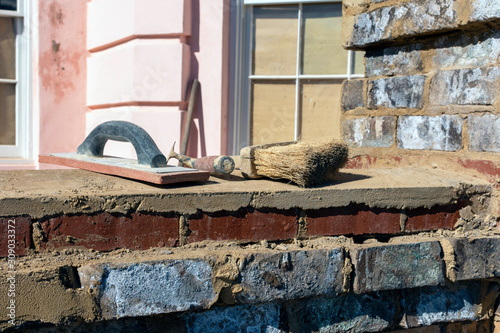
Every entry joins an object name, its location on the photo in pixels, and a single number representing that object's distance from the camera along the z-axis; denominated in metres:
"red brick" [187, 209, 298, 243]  1.87
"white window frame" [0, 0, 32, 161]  3.84
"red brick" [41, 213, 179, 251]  1.79
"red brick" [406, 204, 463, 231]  2.00
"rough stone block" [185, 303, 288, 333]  1.85
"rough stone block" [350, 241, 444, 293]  1.90
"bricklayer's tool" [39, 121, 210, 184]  1.89
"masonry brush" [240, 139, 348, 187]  1.93
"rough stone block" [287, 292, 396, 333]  1.90
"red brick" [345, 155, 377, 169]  2.30
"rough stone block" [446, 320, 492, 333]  2.05
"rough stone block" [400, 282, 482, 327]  1.97
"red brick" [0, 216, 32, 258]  1.75
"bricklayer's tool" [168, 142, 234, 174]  2.01
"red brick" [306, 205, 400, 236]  1.93
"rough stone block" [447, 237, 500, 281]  1.97
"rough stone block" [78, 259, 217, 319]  1.76
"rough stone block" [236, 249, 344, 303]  1.84
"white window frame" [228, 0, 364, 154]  3.67
